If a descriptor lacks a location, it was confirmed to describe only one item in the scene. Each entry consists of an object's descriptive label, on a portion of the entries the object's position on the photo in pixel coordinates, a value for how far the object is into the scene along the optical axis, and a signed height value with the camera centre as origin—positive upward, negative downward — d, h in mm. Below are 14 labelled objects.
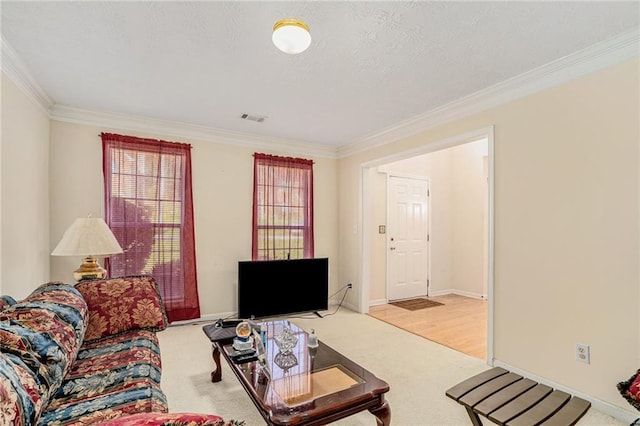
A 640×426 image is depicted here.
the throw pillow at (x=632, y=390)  1637 -955
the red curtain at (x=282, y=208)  4484 +60
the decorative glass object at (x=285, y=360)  2020 -972
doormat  4988 -1511
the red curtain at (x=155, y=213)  3637 -8
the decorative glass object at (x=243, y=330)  2352 -888
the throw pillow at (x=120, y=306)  2201 -686
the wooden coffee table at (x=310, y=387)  1528 -968
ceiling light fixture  1723 +979
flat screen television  3992 -992
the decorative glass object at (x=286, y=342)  2162 -898
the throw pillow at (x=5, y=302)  1743 -511
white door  5371 -460
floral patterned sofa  1098 -709
